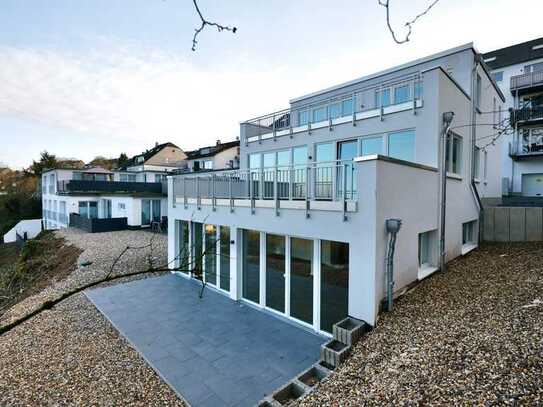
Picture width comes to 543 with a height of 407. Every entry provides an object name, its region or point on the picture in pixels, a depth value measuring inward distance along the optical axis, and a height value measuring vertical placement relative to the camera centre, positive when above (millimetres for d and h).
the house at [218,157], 30031 +3782
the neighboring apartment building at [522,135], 20422 +4043
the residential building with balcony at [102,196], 22484 -342
